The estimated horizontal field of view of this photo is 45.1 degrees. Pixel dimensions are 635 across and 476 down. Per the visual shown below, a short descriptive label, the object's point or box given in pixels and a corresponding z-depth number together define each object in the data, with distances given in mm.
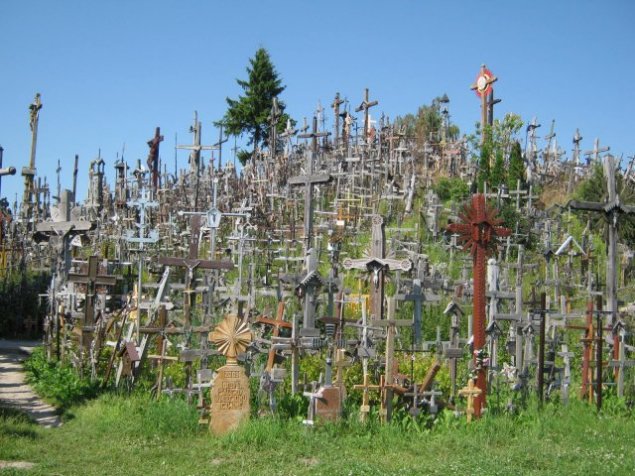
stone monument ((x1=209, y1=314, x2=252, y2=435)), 9596
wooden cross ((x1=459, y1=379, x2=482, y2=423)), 9914
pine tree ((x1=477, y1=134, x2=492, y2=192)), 27516
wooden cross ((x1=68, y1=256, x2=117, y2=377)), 13477
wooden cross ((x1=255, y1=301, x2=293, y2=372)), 11633
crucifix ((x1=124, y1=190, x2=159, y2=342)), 17047
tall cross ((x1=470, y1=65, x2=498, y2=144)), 33125
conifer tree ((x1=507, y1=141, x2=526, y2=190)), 26578
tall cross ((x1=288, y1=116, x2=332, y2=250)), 14367
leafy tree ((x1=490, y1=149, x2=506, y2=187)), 27352
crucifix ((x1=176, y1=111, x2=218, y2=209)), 21547
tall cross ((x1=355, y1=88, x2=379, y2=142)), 27250
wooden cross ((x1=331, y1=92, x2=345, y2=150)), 28234
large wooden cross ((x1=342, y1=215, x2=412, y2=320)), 12367
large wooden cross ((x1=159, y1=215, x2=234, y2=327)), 12781
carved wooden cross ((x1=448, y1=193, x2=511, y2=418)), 10516
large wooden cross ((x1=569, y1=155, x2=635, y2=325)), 12078
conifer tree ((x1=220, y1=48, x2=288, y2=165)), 37781
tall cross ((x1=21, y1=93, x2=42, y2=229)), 25062
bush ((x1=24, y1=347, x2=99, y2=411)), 11484
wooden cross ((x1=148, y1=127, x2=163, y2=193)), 27953
